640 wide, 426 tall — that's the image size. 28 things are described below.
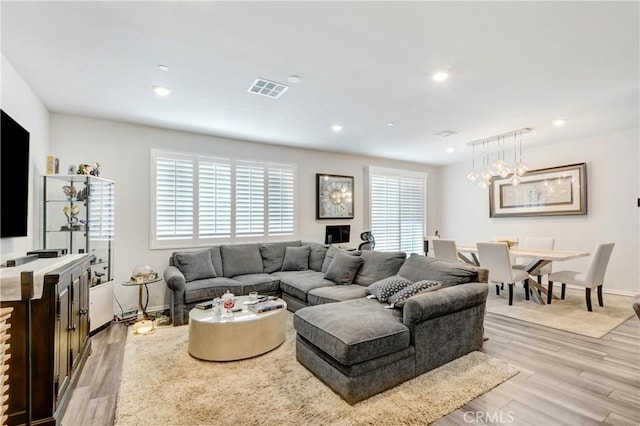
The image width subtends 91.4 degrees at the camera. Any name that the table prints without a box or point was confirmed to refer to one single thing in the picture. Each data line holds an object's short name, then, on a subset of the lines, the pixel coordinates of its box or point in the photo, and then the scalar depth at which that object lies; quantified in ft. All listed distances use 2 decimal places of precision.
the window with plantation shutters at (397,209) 23.12
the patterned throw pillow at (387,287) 10.30
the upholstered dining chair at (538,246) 17.58
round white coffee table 9.50
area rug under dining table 12.26
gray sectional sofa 7.54
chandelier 16.06
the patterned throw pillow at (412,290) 9.46
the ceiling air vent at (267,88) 10.44
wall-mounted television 8.11
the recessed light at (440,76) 9.78
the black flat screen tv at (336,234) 19.76
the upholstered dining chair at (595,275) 14.12
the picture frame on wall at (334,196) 20.26
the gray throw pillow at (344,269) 13.44
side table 12.10
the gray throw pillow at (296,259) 16.66
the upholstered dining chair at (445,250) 16.82
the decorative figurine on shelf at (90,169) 12.14
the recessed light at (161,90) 10.67
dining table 14.68
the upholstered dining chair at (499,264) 14.98
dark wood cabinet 5.97
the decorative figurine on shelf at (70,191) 12.25
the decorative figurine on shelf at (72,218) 12.17
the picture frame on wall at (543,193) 18.63
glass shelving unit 12.05
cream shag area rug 6.82
